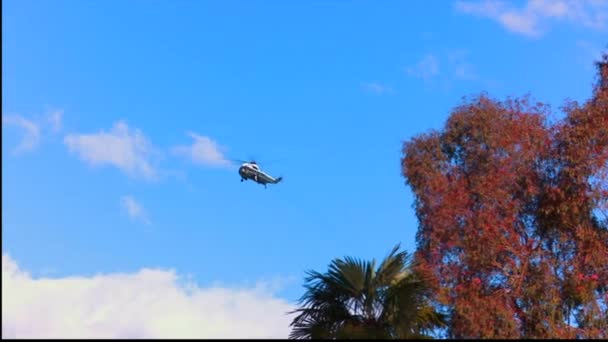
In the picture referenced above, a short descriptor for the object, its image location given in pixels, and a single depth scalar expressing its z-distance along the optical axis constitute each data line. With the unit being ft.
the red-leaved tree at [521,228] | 73.41
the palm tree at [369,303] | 61.46
